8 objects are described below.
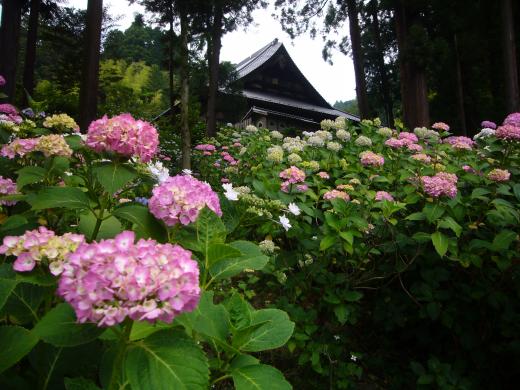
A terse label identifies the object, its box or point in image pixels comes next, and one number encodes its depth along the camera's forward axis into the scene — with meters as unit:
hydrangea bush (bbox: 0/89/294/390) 0.61
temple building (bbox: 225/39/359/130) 18.42
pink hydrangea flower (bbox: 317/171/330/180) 2.58
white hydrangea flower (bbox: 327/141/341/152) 3.21
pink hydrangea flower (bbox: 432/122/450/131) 3.53
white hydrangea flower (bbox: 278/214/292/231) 1.68
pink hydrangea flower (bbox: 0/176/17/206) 1.37
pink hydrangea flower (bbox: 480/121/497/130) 3.57
